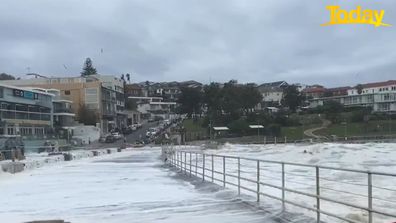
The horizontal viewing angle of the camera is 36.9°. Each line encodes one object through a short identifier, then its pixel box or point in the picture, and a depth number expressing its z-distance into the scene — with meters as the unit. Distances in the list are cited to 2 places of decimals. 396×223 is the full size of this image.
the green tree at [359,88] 175.38
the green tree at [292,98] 156.38
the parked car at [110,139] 103.38
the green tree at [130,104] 181.12
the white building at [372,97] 159.31
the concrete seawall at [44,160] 34.15
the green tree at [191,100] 151.75
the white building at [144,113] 194.43
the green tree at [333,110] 132.84
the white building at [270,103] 182.94
